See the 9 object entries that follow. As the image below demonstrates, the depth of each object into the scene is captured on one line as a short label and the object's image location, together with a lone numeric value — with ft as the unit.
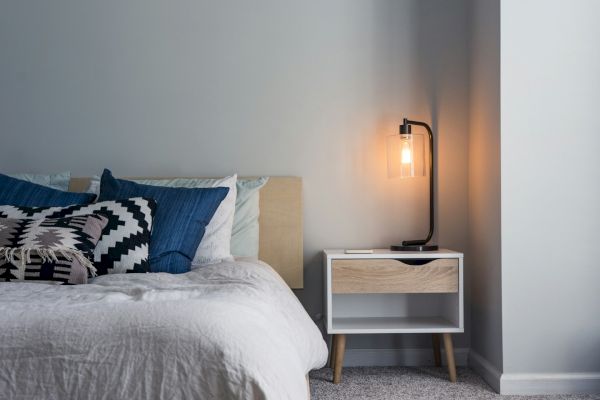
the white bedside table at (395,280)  9.57
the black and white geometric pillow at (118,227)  7.91
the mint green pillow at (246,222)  9.98
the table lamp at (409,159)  10.08
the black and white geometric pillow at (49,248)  7.18
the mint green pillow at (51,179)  10.09
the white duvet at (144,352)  4.50
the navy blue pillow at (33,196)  9.13
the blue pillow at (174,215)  8.44
